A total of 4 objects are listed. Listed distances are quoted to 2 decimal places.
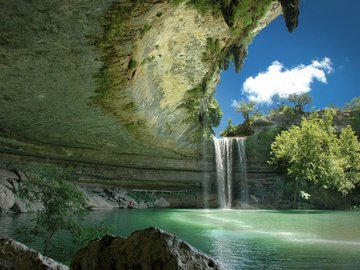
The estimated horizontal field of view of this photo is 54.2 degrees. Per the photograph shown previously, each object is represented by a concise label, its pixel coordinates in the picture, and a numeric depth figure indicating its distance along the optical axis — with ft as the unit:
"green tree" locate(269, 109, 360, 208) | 90.03
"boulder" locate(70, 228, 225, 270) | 8.54
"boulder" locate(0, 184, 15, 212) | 54.51
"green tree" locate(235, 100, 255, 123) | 132.57
